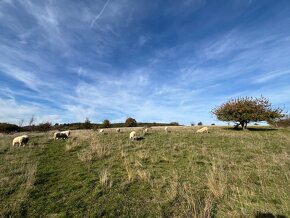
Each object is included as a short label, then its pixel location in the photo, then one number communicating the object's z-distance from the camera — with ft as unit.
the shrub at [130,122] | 235.40
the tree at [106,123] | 235.28
